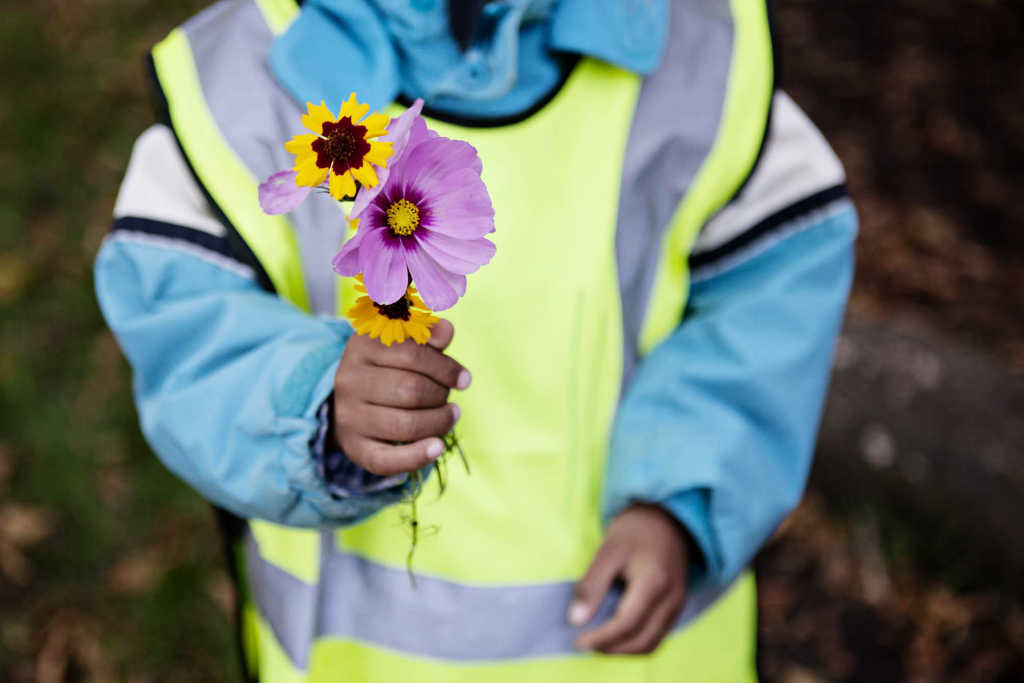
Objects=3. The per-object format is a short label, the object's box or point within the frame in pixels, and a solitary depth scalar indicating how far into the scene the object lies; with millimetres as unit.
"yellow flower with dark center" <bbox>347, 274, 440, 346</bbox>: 720
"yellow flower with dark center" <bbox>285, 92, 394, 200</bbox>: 632
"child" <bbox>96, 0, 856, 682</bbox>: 1142
